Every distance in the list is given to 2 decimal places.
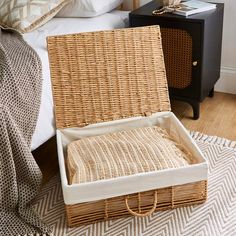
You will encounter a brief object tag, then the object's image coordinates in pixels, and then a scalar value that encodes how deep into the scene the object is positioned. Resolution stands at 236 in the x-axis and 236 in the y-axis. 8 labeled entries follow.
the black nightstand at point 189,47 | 2.02
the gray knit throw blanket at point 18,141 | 1.46
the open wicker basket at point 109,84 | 1.74
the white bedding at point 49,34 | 1.69
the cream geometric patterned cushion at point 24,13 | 1.95
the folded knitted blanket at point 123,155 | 1.47
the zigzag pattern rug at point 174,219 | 1.45
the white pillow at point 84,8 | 2.18
